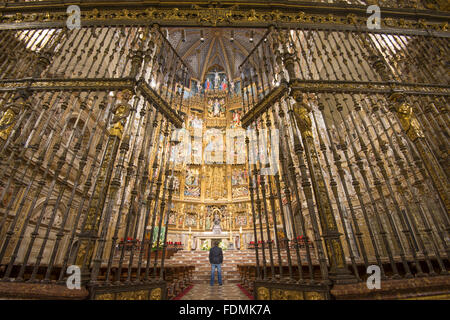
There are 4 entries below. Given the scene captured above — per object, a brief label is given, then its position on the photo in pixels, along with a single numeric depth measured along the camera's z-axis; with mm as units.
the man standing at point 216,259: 6508
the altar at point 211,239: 14801
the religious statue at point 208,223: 16270
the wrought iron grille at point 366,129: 2547
